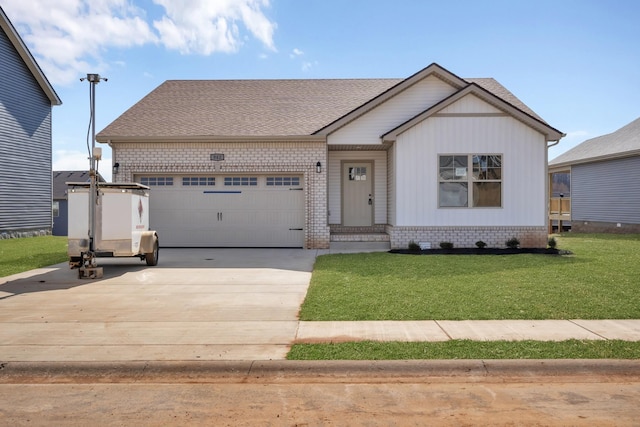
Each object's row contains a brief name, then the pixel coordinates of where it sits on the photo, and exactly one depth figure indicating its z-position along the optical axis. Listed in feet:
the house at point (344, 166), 52.06
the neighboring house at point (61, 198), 126.52
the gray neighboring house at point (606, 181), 79.46
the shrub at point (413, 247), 50.75
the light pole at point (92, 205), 35.62
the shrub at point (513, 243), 51.29
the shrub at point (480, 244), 51.37
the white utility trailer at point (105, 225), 36.29
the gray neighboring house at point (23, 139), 74.28
